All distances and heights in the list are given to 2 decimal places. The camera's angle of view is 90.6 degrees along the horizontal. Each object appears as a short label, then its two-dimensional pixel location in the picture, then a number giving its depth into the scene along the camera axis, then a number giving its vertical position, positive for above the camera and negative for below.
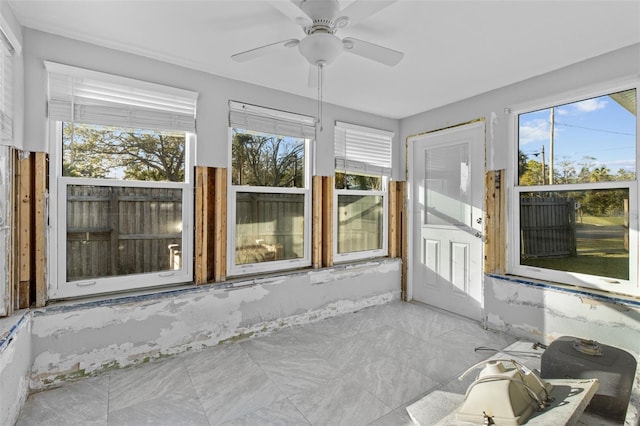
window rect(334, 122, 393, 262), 3.98 +0.28
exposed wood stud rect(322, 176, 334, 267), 3.76 -0.10
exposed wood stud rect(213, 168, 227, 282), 2.99 -0.09
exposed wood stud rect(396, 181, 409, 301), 4.39 -0.22
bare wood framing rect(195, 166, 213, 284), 2.90 -0.09
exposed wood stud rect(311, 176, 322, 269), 3.67 -0.11
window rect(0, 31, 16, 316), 1.98 +0.29
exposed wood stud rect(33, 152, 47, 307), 2.26 -0.07
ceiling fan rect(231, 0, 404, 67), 1.72 +1.04
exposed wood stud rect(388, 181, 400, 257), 4.40 -0.11
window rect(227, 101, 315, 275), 3.20 +0.23
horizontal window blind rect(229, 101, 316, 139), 3.14 +0.96
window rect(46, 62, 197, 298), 2.41 +0.24
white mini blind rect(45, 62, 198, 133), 2.36 +0.90
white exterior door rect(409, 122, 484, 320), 3.63 -0.09
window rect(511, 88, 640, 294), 2.59 +0.16
